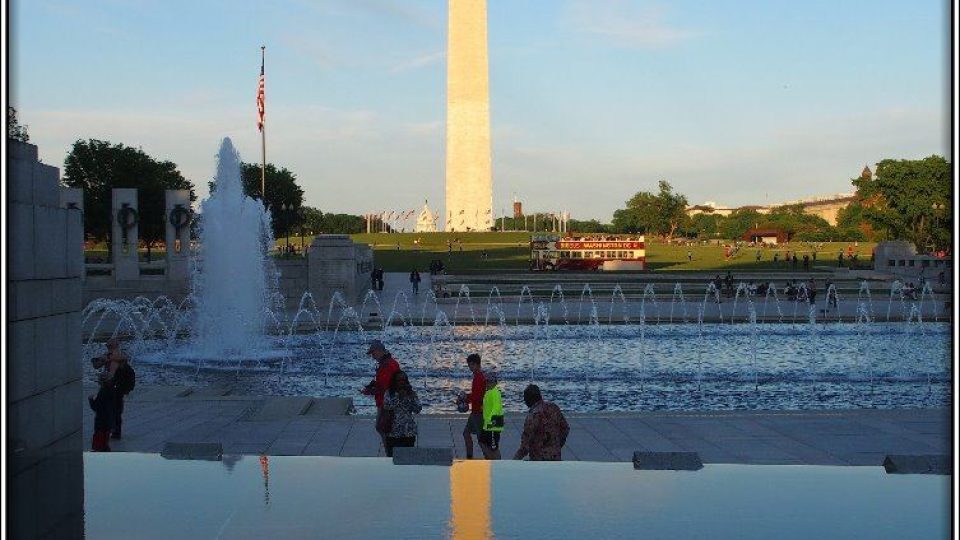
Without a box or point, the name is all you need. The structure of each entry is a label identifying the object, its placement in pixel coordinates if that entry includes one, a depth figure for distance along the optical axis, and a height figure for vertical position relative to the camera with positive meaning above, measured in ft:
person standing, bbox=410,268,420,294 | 166.61 -5.20
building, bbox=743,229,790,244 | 613.52 +3.69
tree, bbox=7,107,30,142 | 218.79 +23.73
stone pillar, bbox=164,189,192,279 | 135.85 +1.92
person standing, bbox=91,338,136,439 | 44.75 -4.90
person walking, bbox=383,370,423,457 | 38.01 -5.68
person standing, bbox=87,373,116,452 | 44.09 -6.66
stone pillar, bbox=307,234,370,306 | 140.77 -2.81
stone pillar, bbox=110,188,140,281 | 136.36 +0.94
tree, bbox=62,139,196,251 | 248.32 +15.05
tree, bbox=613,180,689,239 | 539.70 +15.02
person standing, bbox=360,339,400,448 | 38.73 -4.31
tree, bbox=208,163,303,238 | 350.82 +18.28
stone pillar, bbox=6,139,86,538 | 23.72 -2.41
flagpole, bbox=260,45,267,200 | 180.89 +17.88
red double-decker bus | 231.09 -2.08
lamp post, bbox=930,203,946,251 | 303.89 +8.07
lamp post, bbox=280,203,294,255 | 262.04 +7.59
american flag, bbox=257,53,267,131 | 176.55 +22.01
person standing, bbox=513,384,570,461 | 36.22 -5.97
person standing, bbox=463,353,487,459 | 39.11 -5.42
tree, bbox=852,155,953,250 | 302.66 +10.88
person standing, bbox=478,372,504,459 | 38.55 -6.07
